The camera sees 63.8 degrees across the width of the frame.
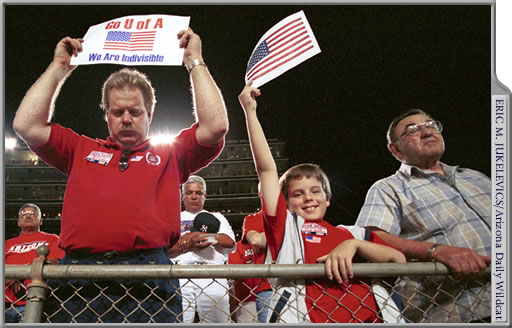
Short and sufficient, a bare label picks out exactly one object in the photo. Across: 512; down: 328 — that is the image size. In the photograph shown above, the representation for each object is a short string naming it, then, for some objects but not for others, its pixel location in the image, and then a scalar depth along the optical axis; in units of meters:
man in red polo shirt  1.96
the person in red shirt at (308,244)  1.79
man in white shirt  2.57
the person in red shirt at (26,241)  2.58
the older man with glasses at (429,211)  2.06
